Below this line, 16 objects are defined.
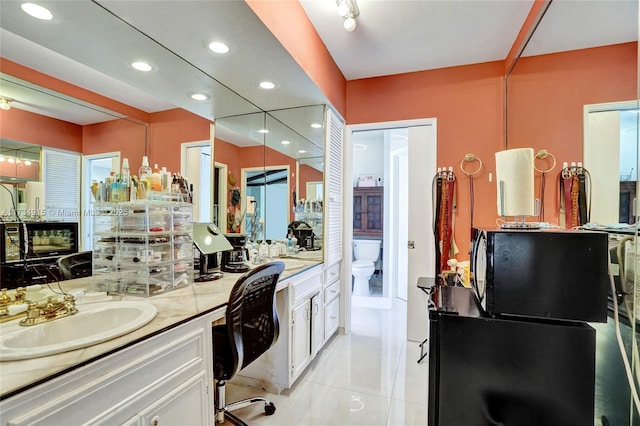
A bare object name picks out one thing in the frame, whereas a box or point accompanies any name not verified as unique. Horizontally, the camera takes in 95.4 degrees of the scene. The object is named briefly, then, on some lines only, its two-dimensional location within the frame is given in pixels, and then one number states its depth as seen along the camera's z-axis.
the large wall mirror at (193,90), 1.30
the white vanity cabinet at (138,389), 0.71
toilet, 4.52
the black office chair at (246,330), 1.42
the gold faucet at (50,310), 1.03
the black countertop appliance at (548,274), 0.98
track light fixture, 1.91
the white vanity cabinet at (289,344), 2.01
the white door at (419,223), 2.89
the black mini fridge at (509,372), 1.02
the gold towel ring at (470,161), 2.73
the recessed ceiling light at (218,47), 1.64
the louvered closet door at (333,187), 2.69
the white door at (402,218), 4.18
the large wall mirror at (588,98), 1.21
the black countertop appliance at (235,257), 2.12
